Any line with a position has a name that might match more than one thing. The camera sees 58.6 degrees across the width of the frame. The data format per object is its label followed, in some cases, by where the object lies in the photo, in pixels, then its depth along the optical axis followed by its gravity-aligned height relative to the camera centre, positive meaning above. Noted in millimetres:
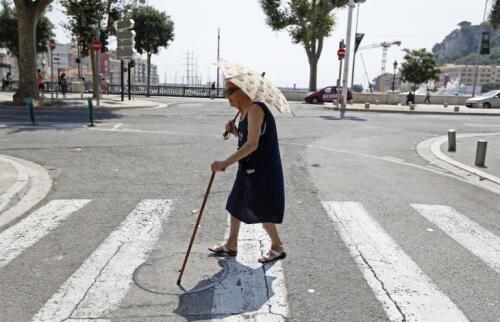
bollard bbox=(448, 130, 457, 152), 12078 -1162
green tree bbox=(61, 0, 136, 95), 24484 +3985
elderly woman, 3854 -699
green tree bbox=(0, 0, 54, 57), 47000 +5562
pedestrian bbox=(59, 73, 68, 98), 32569 +113
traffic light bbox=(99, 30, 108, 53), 31095 +3214
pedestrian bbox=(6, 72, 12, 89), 41791 -180
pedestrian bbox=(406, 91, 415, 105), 35094 -150
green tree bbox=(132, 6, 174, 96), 52844 +6763
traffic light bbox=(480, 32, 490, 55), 43094 +5343
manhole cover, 3756 -1656
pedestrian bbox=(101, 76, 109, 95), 41247 -178
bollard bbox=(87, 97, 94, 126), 14708 -850
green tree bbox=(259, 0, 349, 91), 43750 +7198
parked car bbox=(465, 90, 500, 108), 35438 -170
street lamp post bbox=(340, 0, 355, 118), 26734 +2564
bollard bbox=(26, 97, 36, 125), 14497 -903
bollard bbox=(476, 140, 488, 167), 10000 -1221
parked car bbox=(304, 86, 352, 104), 35931 -223
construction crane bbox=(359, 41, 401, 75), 119312 +14774
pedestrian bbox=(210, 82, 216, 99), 41419 -379
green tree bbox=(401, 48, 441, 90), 57656 +3772
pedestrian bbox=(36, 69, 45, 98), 28516 +43
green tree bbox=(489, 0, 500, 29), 31353 +5895
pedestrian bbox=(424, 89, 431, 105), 40962 -209
